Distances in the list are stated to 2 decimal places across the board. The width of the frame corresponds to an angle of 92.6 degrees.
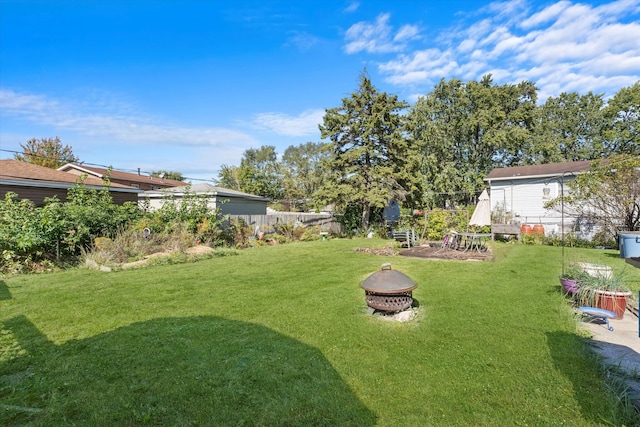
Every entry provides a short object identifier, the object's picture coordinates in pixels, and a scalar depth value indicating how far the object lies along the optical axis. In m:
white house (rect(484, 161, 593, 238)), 16.52
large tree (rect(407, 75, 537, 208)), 25.83
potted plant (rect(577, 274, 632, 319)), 4.71
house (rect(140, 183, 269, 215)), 14.63
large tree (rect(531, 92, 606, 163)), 26.29
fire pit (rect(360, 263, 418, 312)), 4.54
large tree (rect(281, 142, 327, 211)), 37.12
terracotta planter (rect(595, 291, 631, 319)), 4.69
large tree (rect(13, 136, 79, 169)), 28.02
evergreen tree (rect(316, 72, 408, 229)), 17.39
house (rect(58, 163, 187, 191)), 25.11
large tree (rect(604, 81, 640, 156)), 23.69
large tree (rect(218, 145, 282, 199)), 34.53
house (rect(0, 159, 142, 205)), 11.27
